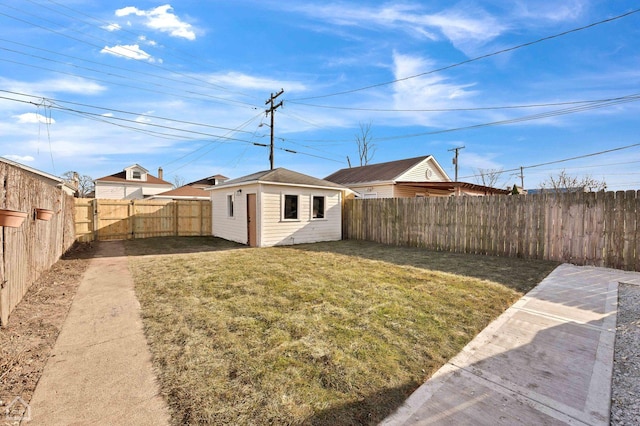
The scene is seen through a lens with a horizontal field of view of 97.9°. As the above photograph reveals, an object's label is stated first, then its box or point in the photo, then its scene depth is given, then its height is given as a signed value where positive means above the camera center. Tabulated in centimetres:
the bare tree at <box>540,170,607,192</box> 2725 +259
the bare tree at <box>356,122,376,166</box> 3372 +760
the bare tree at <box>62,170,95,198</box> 3680 +311
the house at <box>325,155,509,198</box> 1588 +187
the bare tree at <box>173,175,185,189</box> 4719 +471
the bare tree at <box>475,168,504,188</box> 3677 +407
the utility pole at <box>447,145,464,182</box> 2756 +487
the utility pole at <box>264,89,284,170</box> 1689 +617
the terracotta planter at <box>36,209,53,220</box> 495 -11
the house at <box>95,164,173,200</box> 2934 +249
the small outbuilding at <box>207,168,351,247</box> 1067 -7
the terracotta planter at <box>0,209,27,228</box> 307 -11
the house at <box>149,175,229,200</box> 2619 +134
